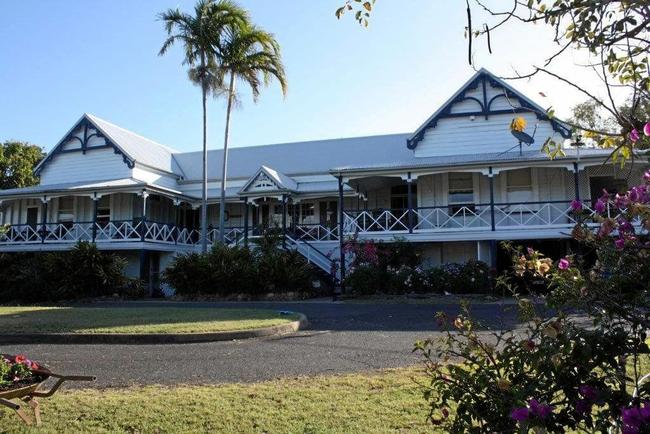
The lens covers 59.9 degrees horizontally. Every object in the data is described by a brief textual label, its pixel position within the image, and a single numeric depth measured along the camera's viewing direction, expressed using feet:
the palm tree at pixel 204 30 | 76.18
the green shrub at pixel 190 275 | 68.95
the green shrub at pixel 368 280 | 62.75
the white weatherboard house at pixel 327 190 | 68.69
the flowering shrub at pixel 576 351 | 8.64
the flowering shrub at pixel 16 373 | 16.68
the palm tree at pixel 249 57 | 77.36
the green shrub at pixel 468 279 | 60.70
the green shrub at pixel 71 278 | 72.02
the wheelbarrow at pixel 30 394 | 15.43
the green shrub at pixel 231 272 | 66.90
